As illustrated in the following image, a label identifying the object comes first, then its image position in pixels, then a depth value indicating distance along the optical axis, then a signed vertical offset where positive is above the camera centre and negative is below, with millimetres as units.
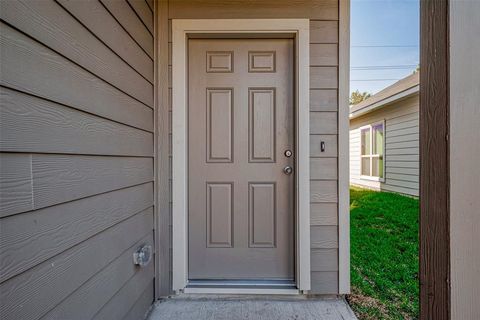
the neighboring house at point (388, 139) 5648 +434
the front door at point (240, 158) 2053 -8
